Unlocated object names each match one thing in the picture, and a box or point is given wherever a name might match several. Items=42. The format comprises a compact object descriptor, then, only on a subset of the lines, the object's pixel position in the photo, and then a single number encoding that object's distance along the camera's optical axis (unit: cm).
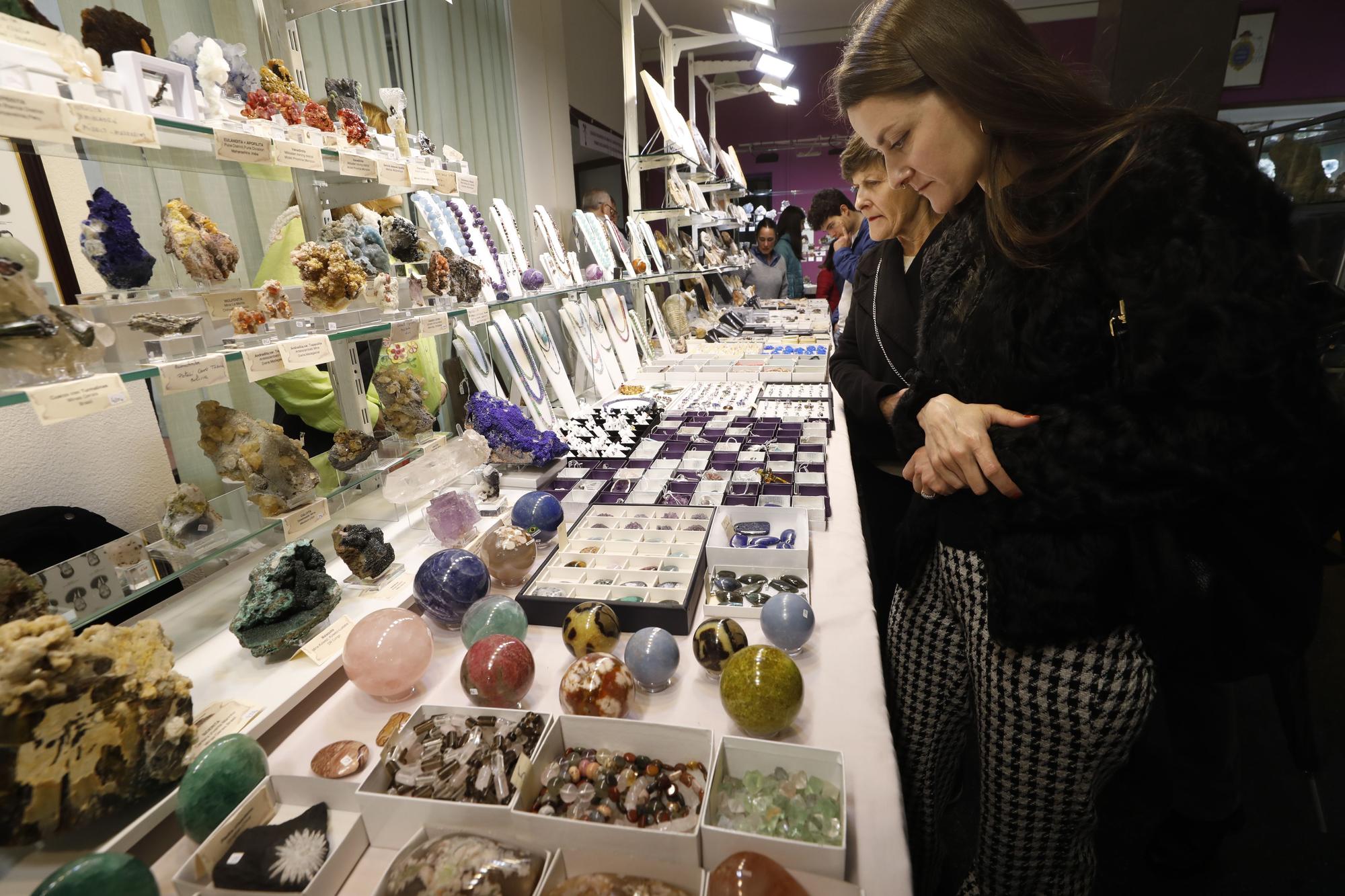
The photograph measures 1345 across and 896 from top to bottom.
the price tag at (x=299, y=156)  131
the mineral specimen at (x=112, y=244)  111
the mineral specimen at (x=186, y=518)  124
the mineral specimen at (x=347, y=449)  159
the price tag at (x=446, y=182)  185
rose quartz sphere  108
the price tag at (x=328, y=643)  117
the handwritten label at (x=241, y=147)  119
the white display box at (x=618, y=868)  79
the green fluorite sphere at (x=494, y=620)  119
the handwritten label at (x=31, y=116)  86
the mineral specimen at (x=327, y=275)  140
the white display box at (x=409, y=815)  82
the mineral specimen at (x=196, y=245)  127
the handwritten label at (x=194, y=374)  106
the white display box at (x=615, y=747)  80
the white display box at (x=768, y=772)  77
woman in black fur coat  78
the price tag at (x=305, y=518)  136
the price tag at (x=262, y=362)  118
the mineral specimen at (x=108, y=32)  106
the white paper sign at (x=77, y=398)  87
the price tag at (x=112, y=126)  95
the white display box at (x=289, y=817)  77
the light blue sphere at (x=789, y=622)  116
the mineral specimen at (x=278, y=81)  137
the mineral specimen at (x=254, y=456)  136
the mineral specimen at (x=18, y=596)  95
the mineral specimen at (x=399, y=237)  171
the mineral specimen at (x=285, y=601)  114
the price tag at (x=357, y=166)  151
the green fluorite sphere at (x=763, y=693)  97
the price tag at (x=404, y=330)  159
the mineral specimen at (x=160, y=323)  106
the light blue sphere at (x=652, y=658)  108
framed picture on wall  671
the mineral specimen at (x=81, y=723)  76
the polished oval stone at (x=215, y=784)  84
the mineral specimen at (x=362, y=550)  138
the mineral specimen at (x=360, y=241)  161
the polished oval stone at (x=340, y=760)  95
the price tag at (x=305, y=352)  126
